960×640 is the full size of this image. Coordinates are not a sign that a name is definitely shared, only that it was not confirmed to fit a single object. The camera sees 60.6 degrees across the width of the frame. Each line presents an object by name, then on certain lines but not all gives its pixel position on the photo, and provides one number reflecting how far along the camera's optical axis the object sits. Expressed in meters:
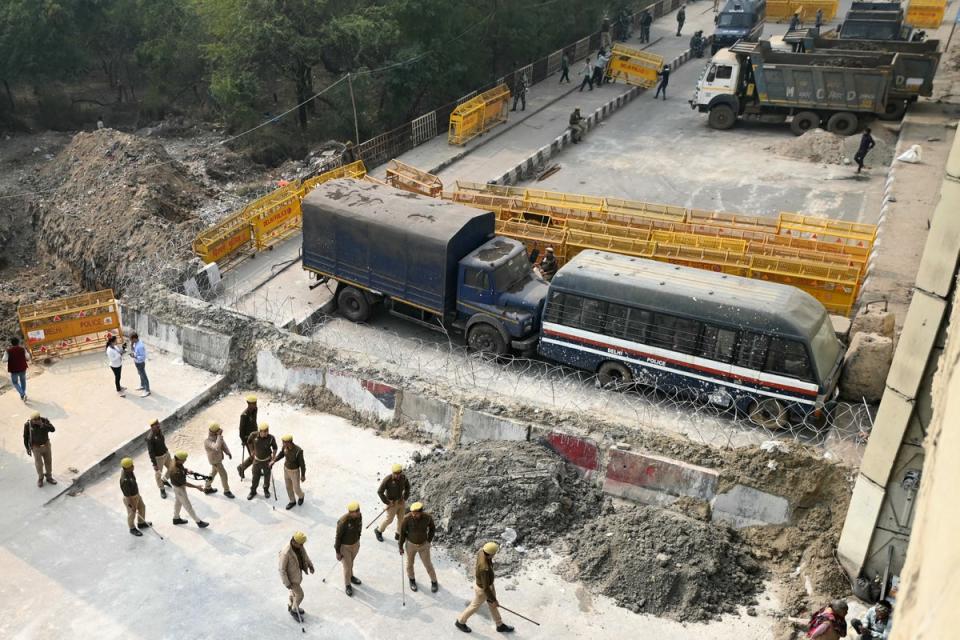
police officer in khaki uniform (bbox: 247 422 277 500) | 12.54
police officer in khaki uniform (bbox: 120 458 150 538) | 11.59
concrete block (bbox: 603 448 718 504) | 12.62
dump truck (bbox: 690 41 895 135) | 27.89
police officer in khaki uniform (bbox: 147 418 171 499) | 12.54
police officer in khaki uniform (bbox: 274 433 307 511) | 12.35
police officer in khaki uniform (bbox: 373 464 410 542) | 11.79
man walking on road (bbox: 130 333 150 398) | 15.05
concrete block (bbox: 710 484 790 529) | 12.26
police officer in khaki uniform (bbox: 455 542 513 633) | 10.05
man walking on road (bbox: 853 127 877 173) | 25.50
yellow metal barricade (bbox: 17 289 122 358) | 16.47
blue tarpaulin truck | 16.38
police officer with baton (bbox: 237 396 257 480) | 13.19
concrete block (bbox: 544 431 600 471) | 13.31
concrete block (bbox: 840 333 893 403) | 14.37
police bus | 13.95
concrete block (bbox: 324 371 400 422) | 14.92
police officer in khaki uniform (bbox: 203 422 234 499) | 12.55
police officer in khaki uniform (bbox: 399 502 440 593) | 10.75
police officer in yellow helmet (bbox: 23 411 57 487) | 12.62
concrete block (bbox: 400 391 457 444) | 14.41
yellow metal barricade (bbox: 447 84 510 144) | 28.55
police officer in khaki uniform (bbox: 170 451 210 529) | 11.90
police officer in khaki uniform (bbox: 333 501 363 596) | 10.77
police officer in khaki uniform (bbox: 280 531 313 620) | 10.23
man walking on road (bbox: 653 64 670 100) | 33.95
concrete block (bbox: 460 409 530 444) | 13.78
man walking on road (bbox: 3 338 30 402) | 14.70
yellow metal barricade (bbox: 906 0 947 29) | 43.31
